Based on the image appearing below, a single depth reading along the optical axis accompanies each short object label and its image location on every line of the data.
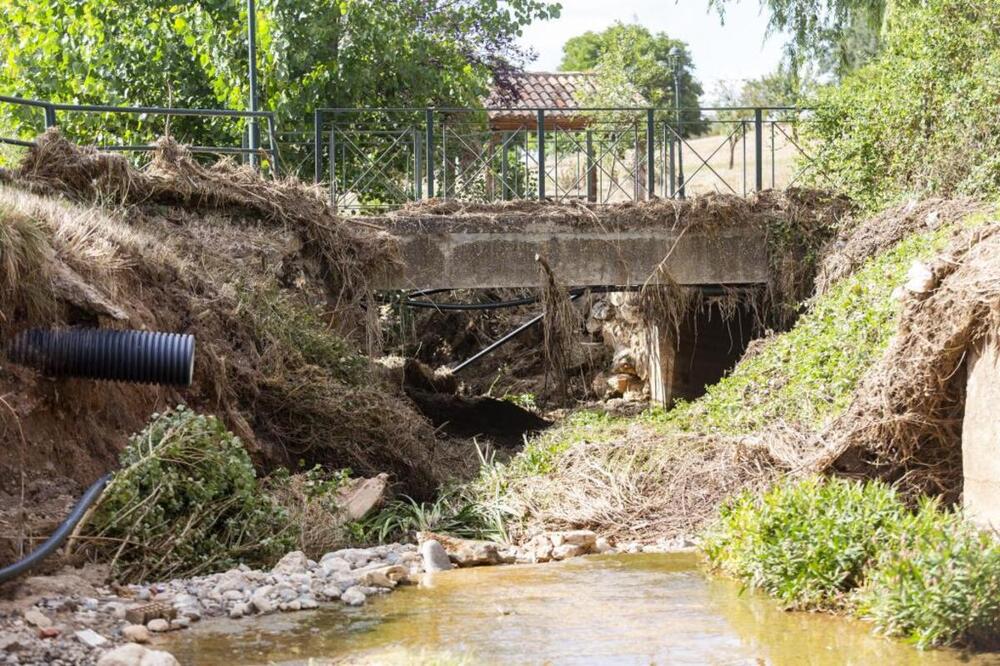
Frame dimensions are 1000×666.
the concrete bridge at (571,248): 14.70
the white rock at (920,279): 9.58
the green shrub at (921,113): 13.80
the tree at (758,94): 37.34
